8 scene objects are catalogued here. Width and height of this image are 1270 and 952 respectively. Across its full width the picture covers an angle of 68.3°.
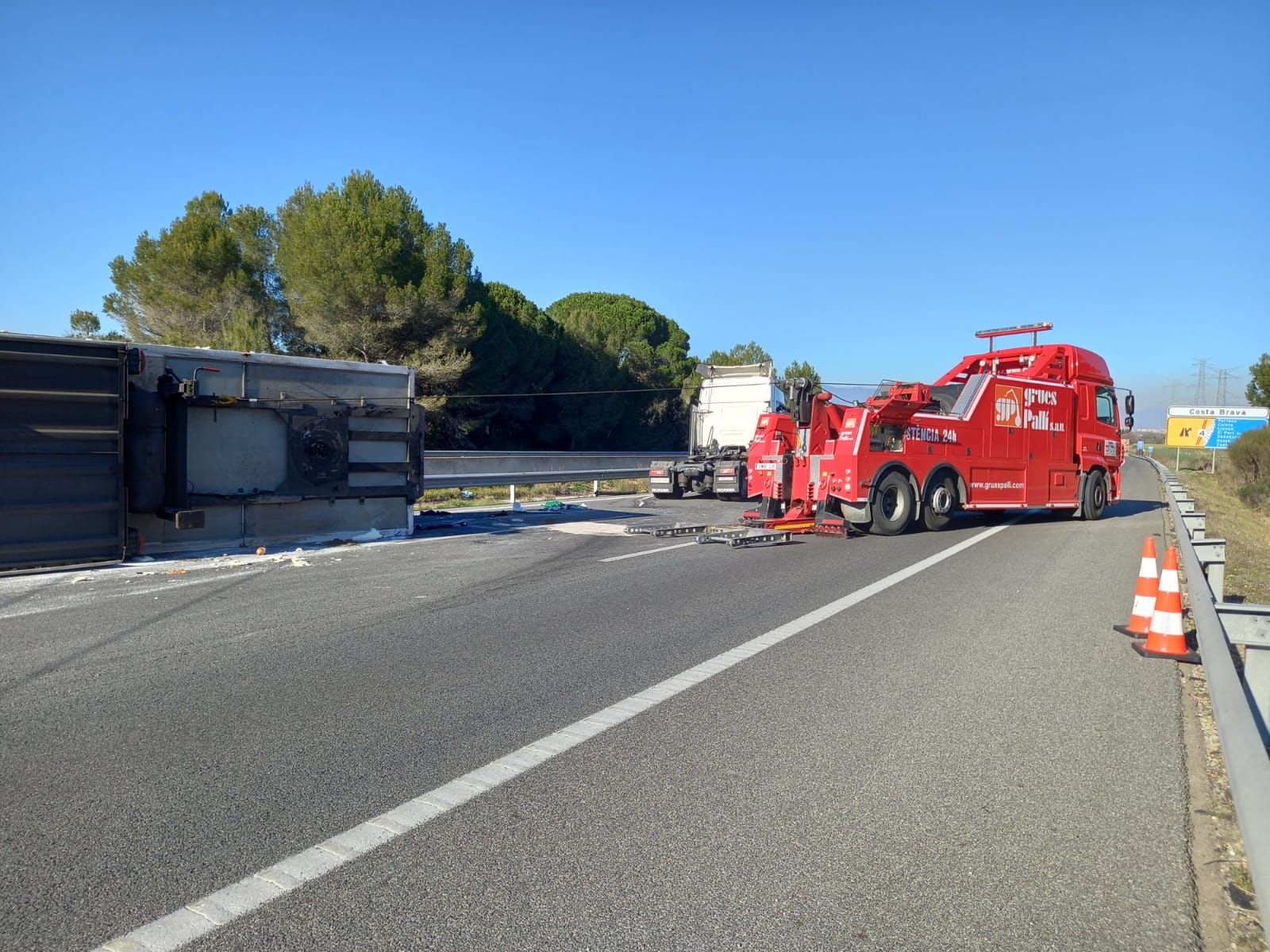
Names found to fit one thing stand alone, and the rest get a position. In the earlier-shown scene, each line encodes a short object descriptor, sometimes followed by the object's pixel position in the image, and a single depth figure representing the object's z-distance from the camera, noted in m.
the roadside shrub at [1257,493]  31.86
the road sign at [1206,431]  47.44
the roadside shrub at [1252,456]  34.72
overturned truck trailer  9.65
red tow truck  13.89
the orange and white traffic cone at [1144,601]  6.97
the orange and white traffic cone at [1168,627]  6.28
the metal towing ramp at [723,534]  12.77
